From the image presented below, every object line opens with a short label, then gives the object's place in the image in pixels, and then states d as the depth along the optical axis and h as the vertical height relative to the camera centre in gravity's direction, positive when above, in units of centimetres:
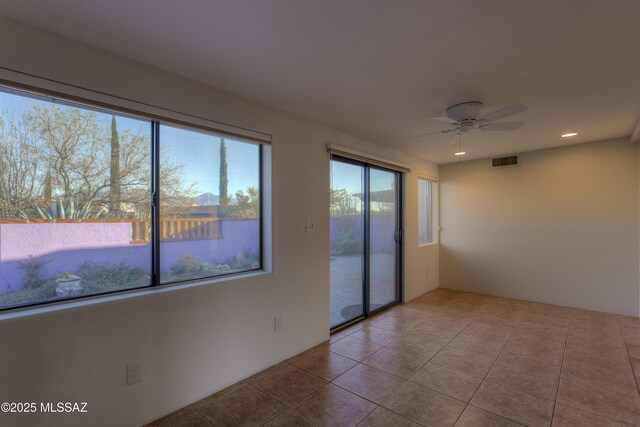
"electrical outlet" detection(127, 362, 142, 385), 183 -99
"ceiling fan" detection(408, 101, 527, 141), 241 +85
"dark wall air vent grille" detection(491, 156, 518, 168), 461 +85
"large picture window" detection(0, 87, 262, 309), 157 +10
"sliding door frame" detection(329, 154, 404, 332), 368 -41
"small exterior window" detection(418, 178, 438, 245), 520 +6
